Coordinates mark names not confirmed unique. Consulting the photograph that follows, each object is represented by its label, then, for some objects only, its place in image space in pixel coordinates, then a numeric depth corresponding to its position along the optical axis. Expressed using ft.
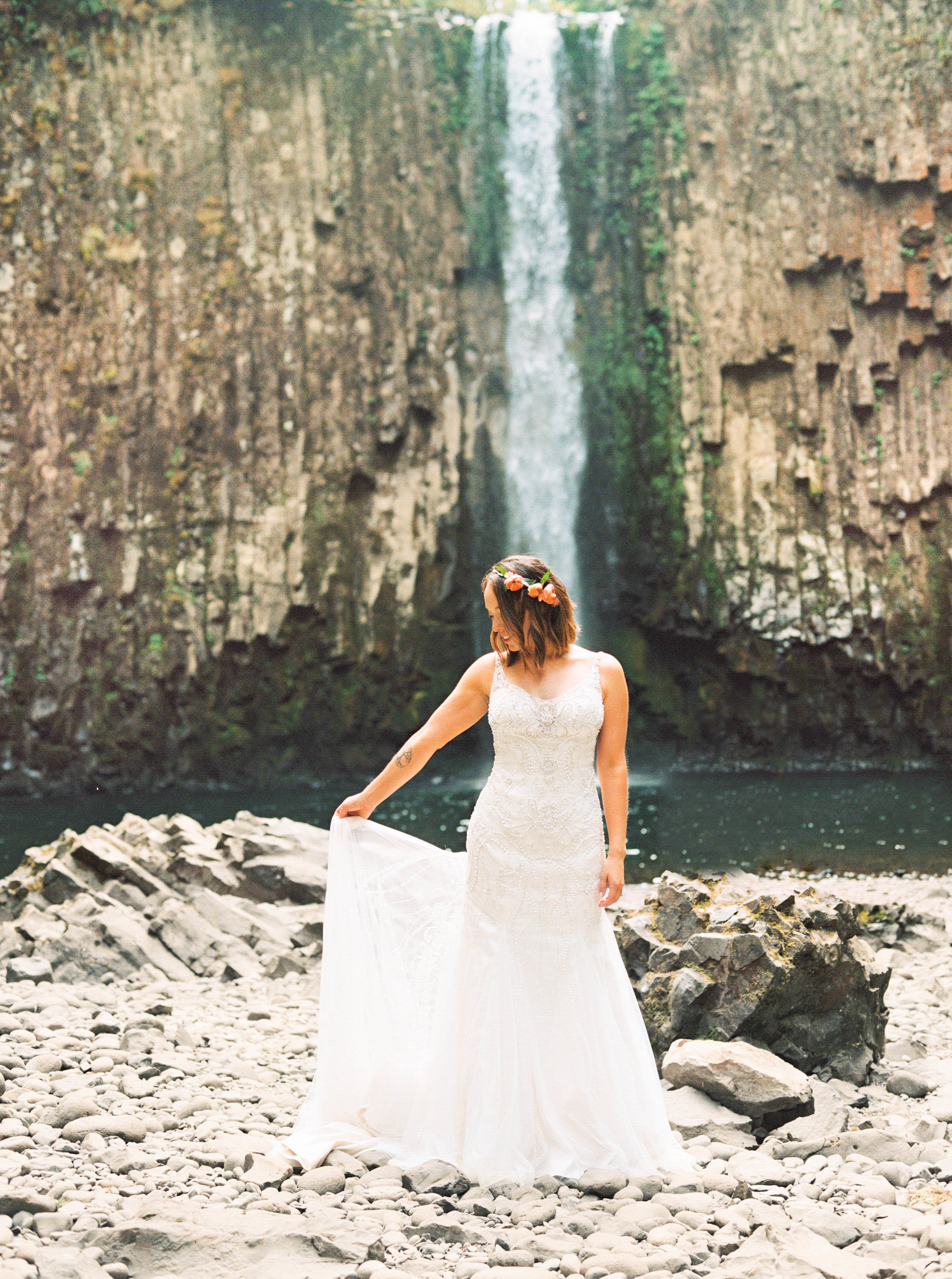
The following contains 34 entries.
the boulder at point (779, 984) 15.01
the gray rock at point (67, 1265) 8.84
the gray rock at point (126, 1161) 11.60
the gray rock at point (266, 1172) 11.42
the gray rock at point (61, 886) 23.11
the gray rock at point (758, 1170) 11.55
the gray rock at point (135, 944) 20.81
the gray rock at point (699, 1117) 13.14
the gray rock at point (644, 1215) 10.59
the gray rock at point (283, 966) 21.54
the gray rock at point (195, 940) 21.57
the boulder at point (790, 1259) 9.16
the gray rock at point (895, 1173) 11.56
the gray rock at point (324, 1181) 11.36
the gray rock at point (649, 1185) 11.38
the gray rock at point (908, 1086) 14.99
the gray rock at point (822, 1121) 12.94
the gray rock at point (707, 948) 15.33
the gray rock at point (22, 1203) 10.13
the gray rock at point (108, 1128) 12.50
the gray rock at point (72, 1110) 12.89
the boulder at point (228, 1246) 9.25
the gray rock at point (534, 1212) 10.71
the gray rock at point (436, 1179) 11.45
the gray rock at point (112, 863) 23.44
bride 12.07
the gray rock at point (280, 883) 25.61
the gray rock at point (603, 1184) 11.36
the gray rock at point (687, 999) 15.20
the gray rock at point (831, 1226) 10.09
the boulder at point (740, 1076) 13.35
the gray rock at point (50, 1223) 9.83
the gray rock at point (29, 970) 19.33
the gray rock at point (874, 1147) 12.29
